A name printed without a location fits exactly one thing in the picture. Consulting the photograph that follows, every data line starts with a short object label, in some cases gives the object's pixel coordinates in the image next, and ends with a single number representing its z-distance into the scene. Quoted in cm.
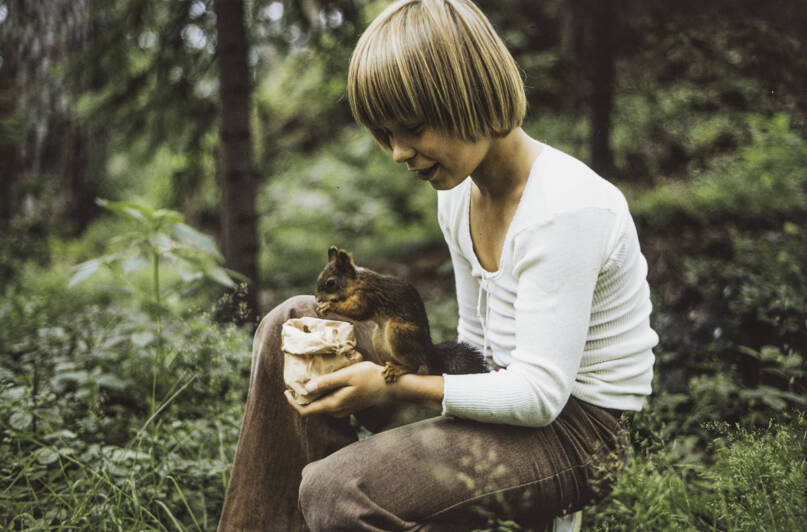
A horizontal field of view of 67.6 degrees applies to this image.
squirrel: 158
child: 144
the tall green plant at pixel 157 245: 225
